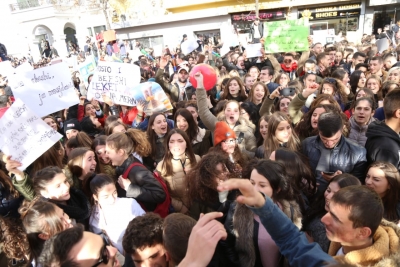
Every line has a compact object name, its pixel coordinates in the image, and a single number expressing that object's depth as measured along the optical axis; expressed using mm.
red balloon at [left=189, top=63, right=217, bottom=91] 4617
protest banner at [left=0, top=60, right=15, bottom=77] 7458
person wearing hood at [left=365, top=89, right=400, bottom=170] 2643
